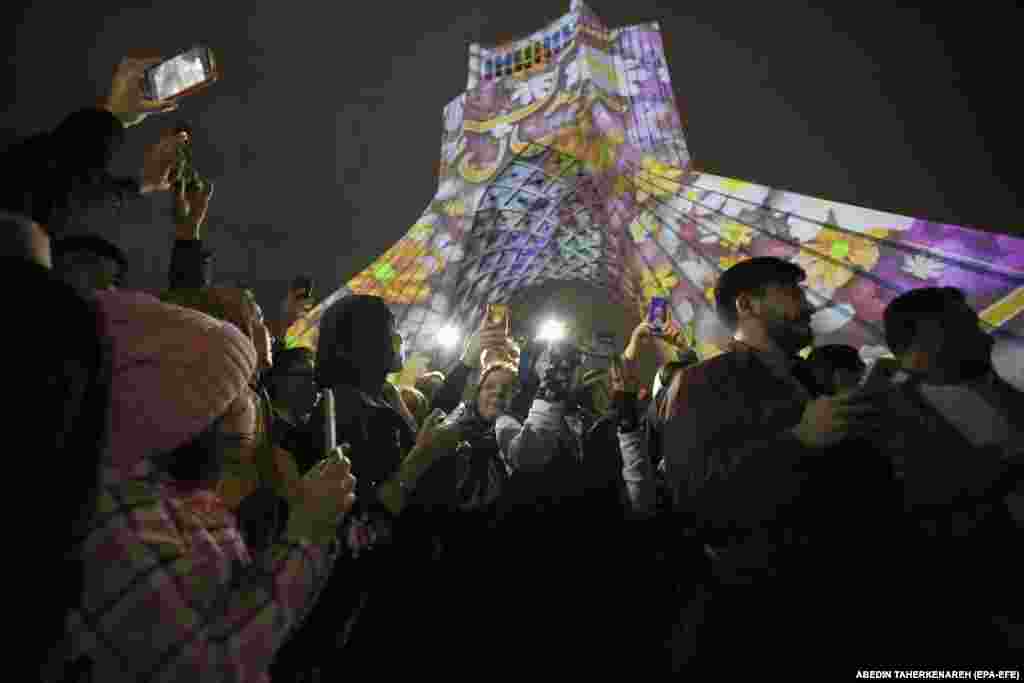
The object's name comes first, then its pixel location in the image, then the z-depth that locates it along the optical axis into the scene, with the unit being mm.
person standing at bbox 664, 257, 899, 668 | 1706
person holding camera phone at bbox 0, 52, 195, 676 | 699
